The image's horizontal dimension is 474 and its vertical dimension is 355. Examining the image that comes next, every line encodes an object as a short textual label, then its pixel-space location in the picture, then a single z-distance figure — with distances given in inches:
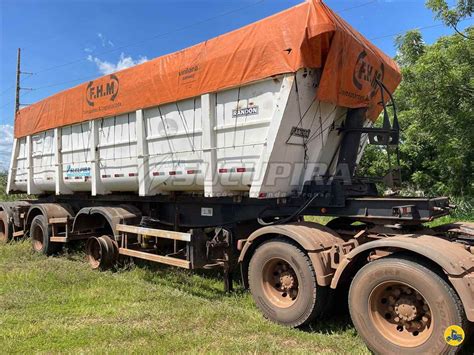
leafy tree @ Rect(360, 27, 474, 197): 412.2
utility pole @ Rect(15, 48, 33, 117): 954.7
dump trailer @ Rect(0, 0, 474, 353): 145.6
